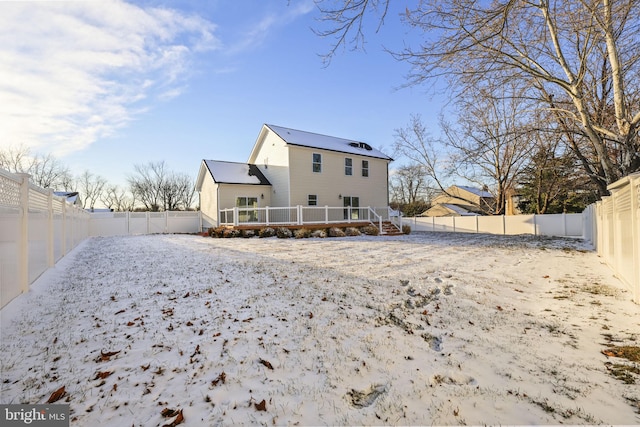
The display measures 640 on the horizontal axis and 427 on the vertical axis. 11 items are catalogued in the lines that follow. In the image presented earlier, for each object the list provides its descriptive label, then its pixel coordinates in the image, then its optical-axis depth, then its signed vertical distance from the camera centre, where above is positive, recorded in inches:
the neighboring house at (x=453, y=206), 1491.1 +49.0
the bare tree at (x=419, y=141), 847.1 +218.2
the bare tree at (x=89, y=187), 1706.4 +199.8
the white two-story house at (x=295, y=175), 686.5 +108.1
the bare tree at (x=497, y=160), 631.2 +131.2
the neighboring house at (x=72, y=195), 1191.7 +112.2
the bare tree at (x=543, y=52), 192.9 +135.8
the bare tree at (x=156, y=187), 1615.4 +187.1
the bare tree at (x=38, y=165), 1264.8 +262.7
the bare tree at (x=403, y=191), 1660.9 +150.5
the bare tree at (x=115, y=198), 1775.3 +139.0
